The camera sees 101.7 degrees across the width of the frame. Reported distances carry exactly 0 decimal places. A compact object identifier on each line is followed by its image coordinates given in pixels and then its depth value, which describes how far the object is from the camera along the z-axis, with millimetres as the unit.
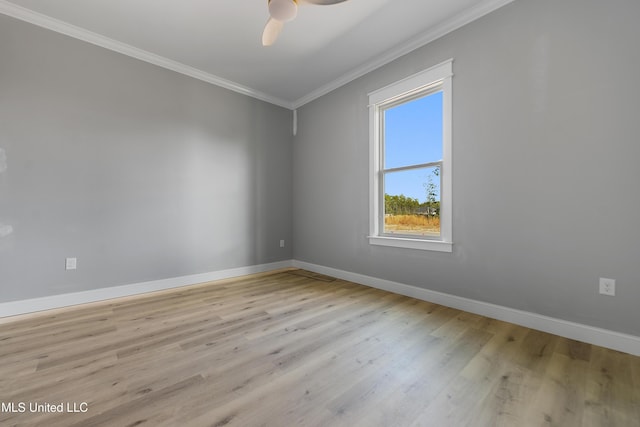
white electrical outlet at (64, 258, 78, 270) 2508
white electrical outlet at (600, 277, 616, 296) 1707
